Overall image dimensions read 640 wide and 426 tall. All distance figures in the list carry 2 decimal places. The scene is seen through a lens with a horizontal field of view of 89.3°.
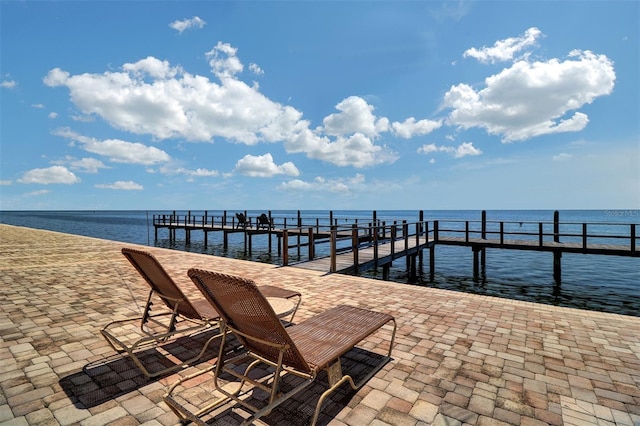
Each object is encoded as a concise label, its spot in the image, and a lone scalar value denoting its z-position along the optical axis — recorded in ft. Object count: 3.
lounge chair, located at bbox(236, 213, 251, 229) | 73.87
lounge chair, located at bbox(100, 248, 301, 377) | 10.52
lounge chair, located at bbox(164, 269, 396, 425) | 7.14
